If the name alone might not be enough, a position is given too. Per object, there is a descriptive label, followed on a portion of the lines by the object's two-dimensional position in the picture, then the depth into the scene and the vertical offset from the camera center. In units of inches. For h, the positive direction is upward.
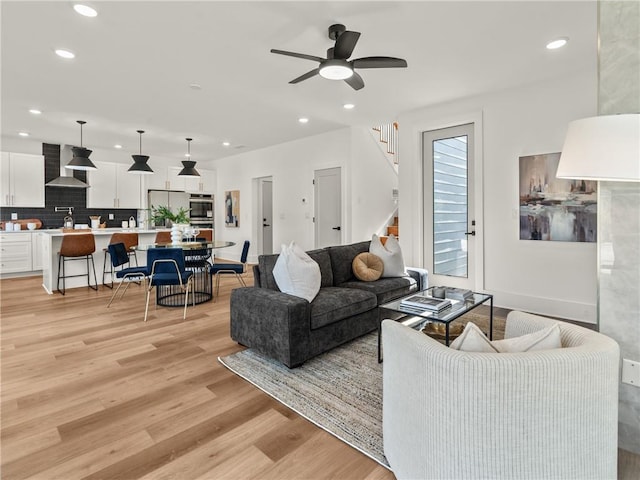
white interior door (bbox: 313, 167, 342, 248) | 254.4 +18.8
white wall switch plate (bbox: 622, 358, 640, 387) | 65.4 -27.2
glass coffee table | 93.1 -22.9
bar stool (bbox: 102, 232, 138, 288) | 218.6 -4.1
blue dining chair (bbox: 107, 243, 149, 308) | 172.7 -15.2
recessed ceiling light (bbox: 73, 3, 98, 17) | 101.0 +66.6
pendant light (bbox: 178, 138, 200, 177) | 259.1 +47.2
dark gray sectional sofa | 101.9 -26.3
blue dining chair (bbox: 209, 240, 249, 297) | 188.5 -19.8
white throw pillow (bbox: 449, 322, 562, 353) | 50.6 -16.7
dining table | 177.3 -18.1
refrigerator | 339.6 +34.4
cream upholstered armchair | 44.0 -24.1
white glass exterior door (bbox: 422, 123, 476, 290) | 187.5 +13.6
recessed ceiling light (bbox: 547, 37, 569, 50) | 122.1 +67.2
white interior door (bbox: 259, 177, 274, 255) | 329.1 +14.7
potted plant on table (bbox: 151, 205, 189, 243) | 194.7 +6.1
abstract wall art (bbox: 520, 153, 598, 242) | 148.3 +11.5
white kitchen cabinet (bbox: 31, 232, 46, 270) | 263.4 -13.5
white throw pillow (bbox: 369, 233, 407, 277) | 155.4 -11.6
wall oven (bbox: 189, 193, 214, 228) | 363.9 +24.0
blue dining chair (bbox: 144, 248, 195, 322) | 158.7 -15.9
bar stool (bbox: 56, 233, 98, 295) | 201.0 -8.7
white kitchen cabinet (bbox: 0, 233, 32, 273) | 252.2 -13.4
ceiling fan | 104.6 +55.0
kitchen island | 208.5 -16.0
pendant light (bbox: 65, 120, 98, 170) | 215.2 +46.1
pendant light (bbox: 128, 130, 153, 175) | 237.0 +46.7
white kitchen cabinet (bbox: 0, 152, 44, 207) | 257.6 +41.7
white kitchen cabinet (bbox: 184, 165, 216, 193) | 361.7 +53.2
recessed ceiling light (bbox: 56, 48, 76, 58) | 128.5 +68.1
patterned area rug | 75.2 -41.7
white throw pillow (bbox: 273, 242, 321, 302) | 111.7 -14.1
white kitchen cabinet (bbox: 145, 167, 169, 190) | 337.1 +53.0
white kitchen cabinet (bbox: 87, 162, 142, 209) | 302.7 +42.2
